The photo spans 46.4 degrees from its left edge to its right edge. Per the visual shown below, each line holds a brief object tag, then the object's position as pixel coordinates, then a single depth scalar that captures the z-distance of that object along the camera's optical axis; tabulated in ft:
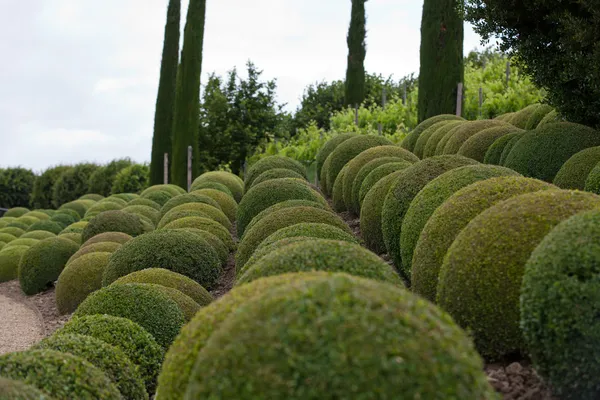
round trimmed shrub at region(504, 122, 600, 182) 31.17
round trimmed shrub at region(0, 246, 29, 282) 65.26
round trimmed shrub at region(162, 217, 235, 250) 41.34
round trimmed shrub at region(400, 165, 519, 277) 23.44
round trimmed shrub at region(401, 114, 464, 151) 54.03
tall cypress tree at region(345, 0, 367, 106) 101.45
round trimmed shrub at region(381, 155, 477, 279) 27.25
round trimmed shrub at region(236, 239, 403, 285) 14.62
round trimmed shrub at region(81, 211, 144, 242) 51.44
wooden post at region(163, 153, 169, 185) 94.09
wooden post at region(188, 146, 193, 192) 89.76
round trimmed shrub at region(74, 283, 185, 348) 23.16
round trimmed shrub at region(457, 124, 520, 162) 39.47
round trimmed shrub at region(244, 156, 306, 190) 54.49
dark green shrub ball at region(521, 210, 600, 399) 12.82
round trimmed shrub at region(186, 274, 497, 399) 8.95
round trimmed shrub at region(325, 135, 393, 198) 51.70
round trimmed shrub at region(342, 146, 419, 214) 43.65
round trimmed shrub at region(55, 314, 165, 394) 20.22
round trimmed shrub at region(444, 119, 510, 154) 42.39
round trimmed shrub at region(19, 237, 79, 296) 54.95
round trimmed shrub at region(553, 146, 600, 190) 27.91
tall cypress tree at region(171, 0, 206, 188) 88.79
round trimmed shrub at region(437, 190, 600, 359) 15.51
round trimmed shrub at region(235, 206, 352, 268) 26.63
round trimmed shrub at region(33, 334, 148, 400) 17.65
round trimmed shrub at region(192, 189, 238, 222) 54.85
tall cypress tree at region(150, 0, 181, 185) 95.35
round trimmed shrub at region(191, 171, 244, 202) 67.15
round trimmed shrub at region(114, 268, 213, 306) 28.55
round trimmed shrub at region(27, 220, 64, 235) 77.66
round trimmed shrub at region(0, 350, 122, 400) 13.93
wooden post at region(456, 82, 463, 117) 56.95
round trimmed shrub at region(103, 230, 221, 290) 33.19
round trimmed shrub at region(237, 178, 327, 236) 36.29
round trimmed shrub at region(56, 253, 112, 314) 41.50
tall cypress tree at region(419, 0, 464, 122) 56.44
